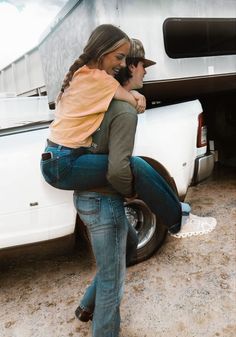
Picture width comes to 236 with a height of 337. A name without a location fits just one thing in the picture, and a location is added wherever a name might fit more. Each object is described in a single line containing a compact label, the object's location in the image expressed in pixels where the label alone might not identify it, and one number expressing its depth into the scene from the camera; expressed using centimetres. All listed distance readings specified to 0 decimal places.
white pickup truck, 258
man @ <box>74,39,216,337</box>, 153
